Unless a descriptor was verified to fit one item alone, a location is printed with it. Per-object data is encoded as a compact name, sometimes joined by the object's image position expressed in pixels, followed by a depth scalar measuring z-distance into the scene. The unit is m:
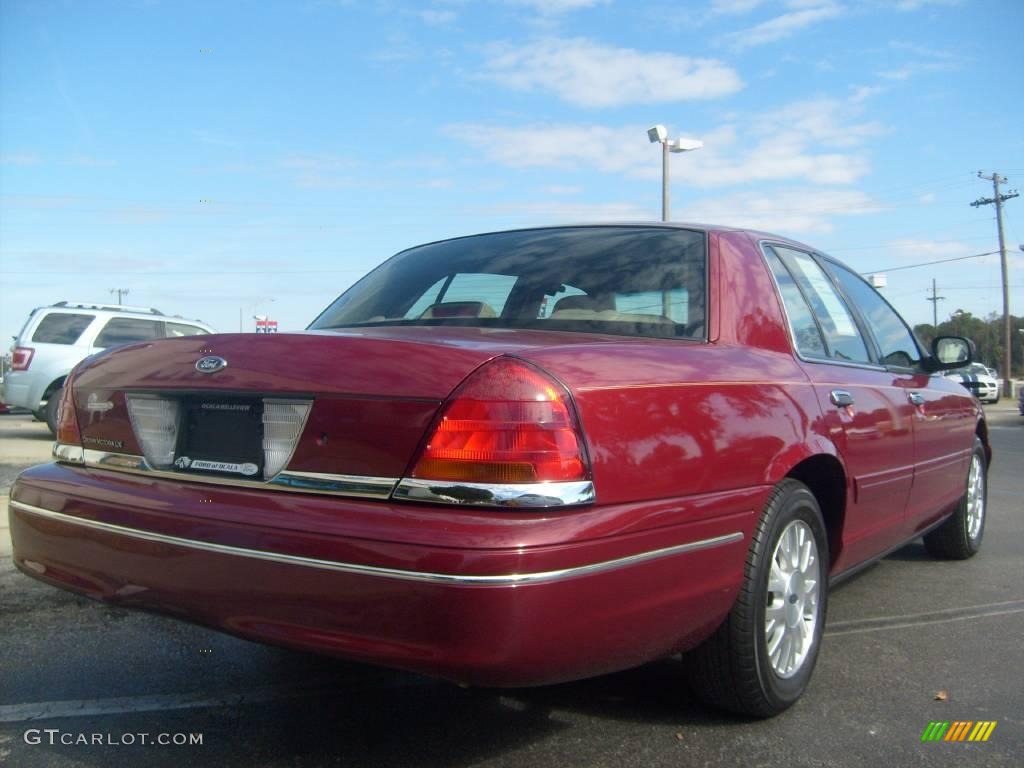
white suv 12.18
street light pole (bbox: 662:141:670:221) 19.06
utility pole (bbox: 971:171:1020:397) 39.44
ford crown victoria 2.08
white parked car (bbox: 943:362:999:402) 30.57
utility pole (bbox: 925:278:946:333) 75.94
